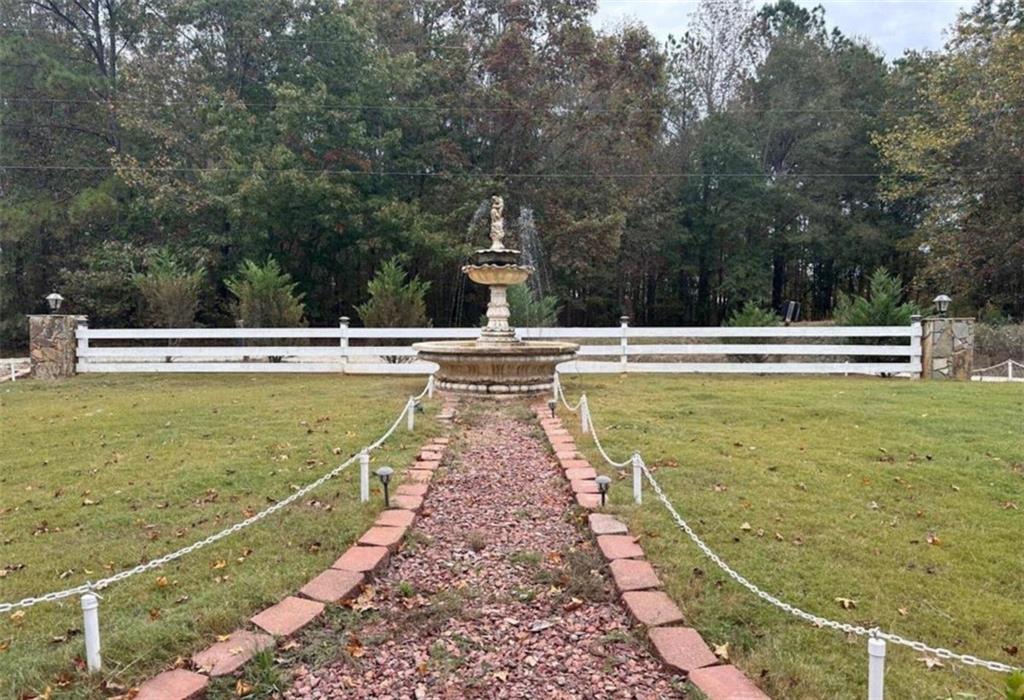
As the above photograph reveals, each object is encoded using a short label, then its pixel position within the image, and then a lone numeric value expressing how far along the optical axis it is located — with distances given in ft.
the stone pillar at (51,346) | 35.47
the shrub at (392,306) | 43.42
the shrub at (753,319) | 49.80
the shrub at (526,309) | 44.24
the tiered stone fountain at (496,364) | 26.81
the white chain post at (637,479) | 12.98
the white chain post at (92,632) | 7.01
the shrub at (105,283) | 55.88
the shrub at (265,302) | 43.83
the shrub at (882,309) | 42.06
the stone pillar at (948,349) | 34.47
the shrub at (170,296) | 45.29
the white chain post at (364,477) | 13.02
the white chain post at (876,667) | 5.96
